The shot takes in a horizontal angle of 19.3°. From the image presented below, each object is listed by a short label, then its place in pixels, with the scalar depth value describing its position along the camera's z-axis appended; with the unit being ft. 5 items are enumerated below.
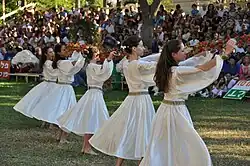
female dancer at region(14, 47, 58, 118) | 46.53
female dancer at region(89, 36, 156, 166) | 31.84
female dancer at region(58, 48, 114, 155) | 38.17
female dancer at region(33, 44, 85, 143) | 43.42
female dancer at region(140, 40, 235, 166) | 25.94
